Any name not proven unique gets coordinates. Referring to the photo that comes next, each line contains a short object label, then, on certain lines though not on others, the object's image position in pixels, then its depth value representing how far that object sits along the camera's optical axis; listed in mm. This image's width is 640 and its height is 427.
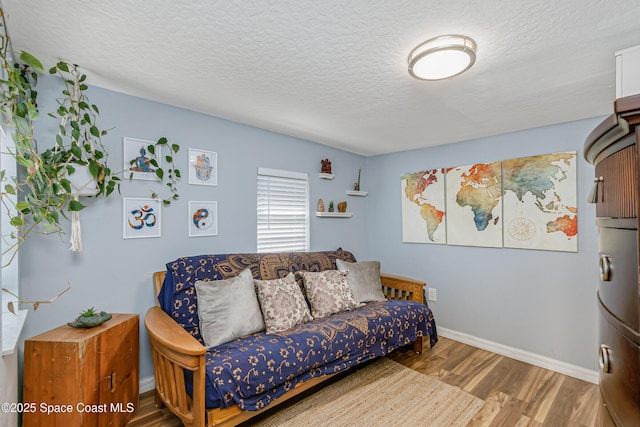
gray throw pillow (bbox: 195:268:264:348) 2062
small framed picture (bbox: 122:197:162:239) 2205
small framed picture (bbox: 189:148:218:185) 2561
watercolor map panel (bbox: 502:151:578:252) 2646
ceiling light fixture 1486
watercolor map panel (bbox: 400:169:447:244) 3488
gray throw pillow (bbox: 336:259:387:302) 2998
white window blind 3082
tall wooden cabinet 653
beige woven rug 1995
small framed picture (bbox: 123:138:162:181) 2219
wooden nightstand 1546
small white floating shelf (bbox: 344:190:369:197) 3920
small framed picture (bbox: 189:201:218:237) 2549
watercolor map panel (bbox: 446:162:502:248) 3070
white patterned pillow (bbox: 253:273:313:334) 2295
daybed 1693
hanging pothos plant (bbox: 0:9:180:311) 1517
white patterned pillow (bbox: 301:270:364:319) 2623
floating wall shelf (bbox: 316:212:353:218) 3520
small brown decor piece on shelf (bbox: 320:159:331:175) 3572
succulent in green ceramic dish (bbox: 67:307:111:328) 1758
